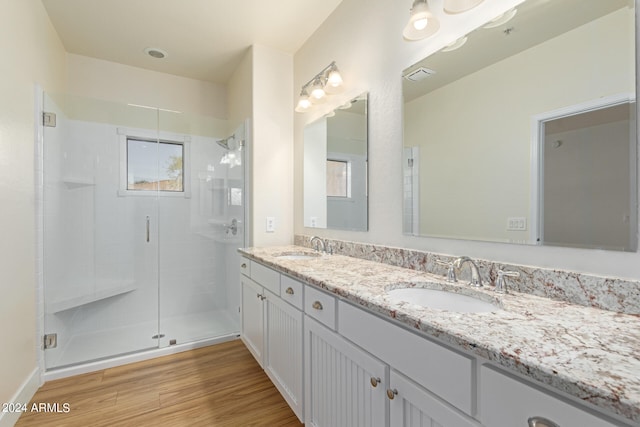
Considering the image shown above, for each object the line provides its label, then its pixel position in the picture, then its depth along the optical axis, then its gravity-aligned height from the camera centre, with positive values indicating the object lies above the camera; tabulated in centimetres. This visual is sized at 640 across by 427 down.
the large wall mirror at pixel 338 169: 184 +30
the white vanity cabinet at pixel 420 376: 68 -43
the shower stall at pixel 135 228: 220 -15
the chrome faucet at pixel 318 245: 209 -25
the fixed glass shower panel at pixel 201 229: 266 -18
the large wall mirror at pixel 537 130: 85 +29
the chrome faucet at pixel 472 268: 109 -21
